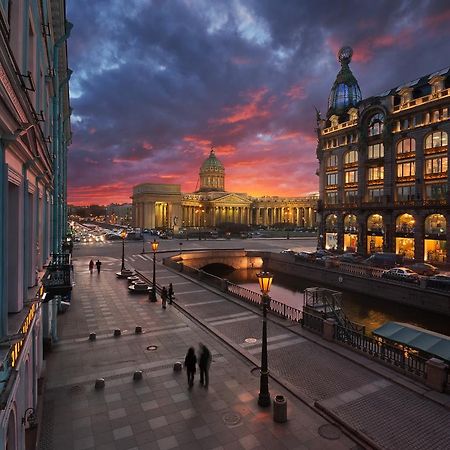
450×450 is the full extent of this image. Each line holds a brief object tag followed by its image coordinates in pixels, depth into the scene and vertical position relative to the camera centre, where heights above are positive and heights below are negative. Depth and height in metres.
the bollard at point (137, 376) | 13.29 -5.88
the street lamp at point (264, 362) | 11.62 -4.80
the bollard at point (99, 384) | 12.62 -5.89
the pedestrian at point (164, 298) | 24.59 -5.30
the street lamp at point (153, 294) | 26.21 -5.30
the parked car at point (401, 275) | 33.07 -4.90
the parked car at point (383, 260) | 42.56 -4.32
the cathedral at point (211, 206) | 132.75 +9.39
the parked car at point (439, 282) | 29.80 -4.98
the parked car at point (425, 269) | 37.20 -4.78
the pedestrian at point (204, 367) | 12.82 -5.38
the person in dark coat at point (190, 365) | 12.81 -5.27
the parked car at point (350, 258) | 46.79 -4.54
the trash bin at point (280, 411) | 10.72 -5.86
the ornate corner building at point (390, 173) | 44.72 +8.41
